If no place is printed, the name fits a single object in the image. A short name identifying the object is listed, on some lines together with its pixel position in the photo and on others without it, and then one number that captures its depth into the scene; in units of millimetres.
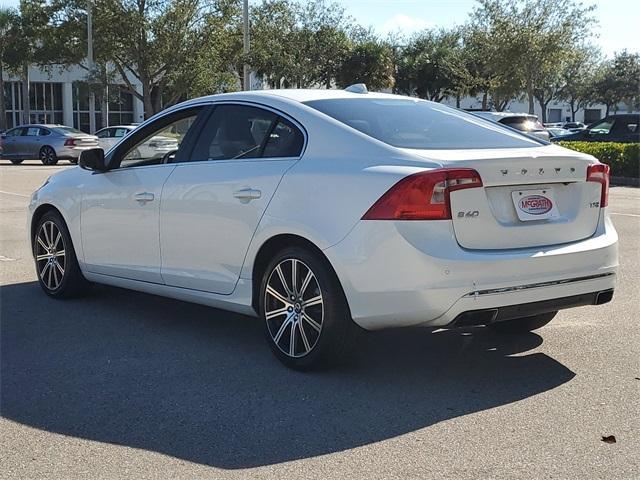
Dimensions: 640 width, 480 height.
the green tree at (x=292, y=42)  43438
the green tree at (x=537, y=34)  38000
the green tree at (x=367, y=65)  49031
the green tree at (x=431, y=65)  59375
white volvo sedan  4508
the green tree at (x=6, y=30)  46250
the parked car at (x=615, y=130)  23562
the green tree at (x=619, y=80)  79812
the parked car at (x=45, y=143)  29875
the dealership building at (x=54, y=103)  59562
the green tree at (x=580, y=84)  71125
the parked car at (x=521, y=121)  23088
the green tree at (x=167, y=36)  40750
